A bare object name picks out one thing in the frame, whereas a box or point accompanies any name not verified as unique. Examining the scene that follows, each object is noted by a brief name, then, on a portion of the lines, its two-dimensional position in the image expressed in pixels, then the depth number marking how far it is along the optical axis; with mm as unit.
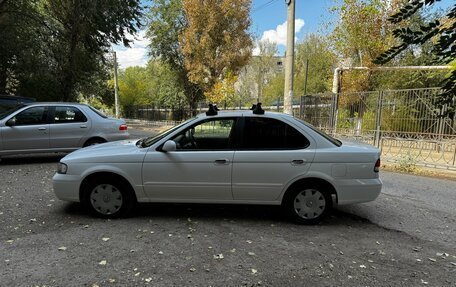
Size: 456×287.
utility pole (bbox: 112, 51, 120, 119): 30234
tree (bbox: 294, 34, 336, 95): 41656
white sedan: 5094
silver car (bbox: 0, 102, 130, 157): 9070
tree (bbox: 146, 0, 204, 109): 31281
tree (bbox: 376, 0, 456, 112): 1677
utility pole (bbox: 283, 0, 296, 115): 11516
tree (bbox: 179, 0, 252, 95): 25953
